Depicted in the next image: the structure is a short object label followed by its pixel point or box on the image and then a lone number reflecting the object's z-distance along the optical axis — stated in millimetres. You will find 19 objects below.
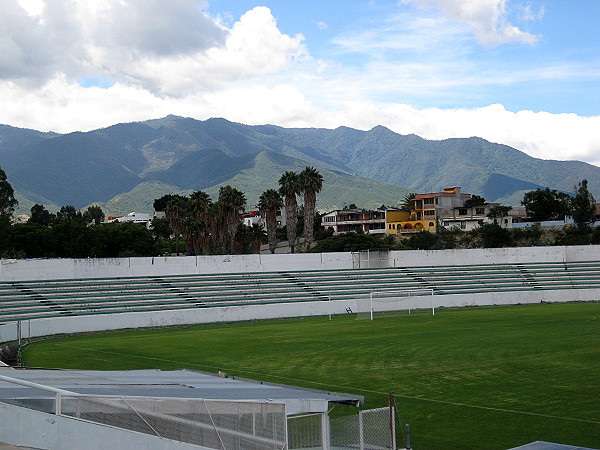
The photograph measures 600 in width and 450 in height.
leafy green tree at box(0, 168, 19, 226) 118188
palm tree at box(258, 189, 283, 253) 95312
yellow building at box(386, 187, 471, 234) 130125
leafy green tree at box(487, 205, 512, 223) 127812
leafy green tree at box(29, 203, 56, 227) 145588
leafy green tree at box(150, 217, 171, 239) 145125
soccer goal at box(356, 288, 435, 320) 51656
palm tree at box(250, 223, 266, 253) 101312
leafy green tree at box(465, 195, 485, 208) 136000
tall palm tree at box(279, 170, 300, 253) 90500
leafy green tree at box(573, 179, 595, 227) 108250
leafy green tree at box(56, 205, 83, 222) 161450
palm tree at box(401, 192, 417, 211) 139012
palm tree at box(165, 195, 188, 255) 98312
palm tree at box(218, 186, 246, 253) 88938
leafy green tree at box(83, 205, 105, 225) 186625
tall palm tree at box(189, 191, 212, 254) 95125
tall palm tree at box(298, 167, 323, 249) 89875
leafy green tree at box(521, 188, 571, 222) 133875
